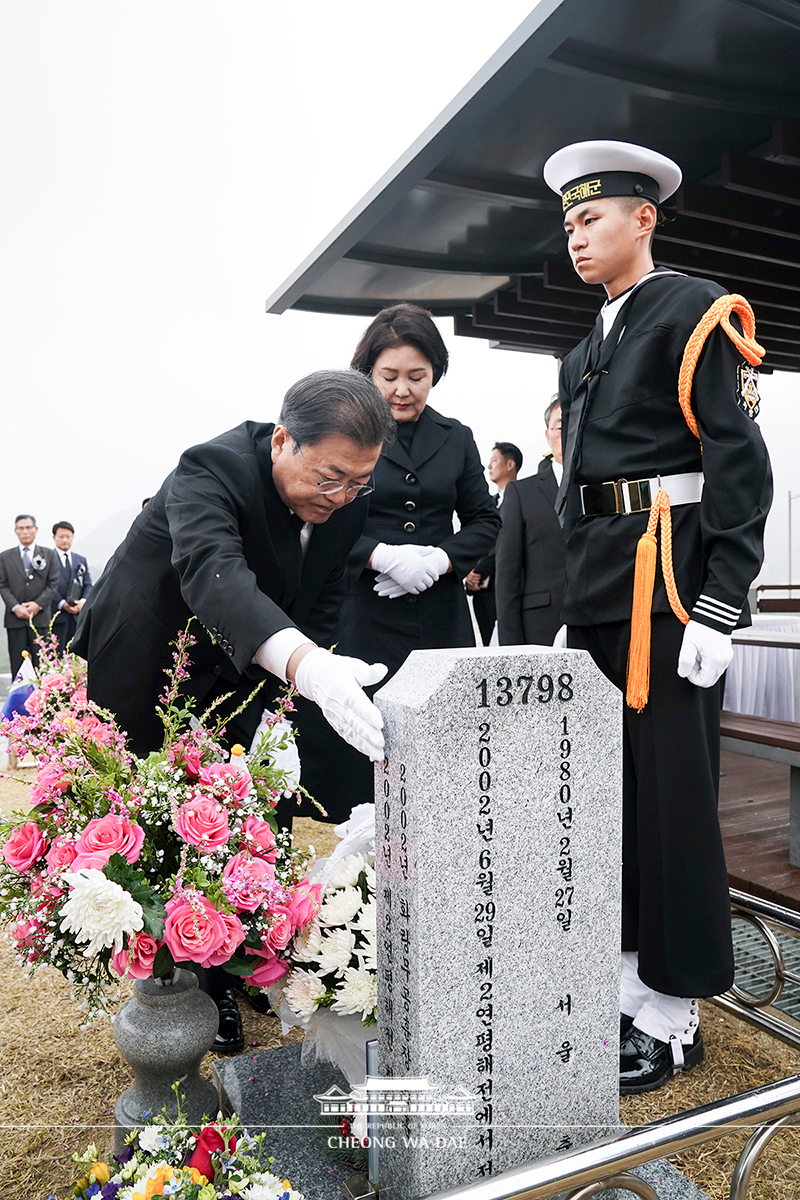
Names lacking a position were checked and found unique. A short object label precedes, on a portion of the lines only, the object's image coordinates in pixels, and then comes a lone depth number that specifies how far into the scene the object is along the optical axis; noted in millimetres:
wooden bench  2543
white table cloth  4676
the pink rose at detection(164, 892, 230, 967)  1388
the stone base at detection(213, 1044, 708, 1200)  1442
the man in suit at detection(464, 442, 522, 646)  4777
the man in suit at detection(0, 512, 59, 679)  8156
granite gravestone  1338
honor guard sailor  1735
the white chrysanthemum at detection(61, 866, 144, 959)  1339
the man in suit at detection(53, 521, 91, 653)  8578
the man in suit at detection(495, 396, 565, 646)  3416
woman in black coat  2713
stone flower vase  1575
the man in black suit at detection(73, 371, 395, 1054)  1584
